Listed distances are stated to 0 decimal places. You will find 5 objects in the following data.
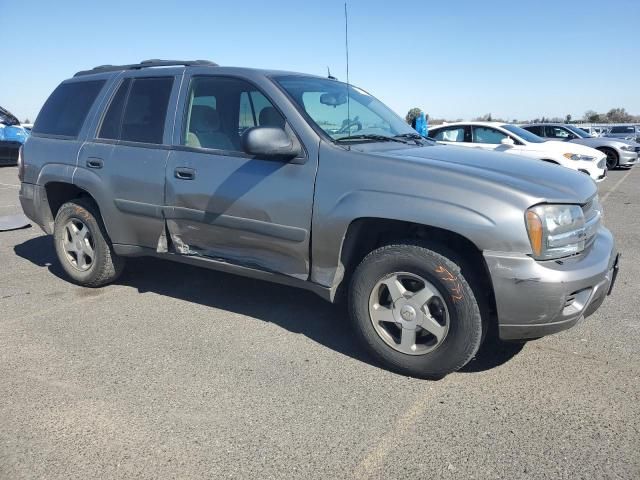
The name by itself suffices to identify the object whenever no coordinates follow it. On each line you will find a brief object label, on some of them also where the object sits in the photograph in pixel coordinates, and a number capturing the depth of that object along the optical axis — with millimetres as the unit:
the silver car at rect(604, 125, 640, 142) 26891
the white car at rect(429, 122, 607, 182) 11953
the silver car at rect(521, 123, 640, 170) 17109
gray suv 2928
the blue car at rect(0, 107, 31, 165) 15023
